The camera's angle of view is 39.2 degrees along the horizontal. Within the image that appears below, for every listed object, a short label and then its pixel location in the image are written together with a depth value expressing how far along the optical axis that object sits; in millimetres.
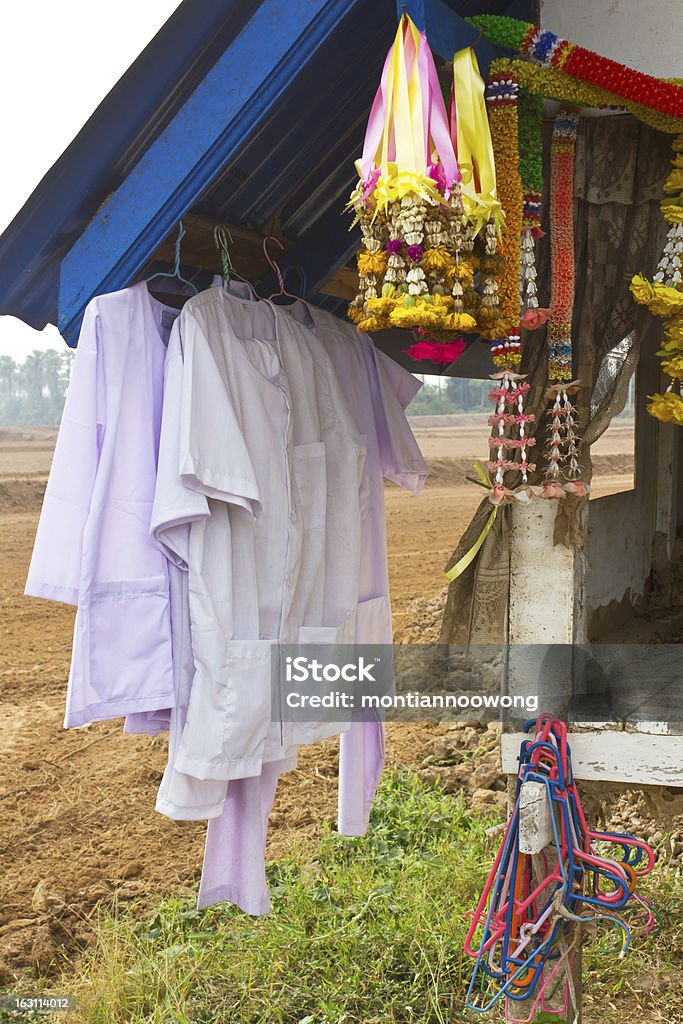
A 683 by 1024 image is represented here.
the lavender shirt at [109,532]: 2184
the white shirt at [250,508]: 2221
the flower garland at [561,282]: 2365
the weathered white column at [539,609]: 2520
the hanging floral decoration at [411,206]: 1843
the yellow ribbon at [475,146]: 1940
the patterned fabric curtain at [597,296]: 2521
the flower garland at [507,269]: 2078
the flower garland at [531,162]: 2260
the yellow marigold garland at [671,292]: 2326
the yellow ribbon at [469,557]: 2488
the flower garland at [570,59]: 2141
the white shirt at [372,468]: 2848
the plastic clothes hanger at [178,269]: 2281
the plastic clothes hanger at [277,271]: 2670
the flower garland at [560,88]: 2154
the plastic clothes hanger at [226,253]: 2498
